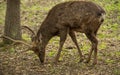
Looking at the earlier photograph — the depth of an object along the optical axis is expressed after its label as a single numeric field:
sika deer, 17.86
